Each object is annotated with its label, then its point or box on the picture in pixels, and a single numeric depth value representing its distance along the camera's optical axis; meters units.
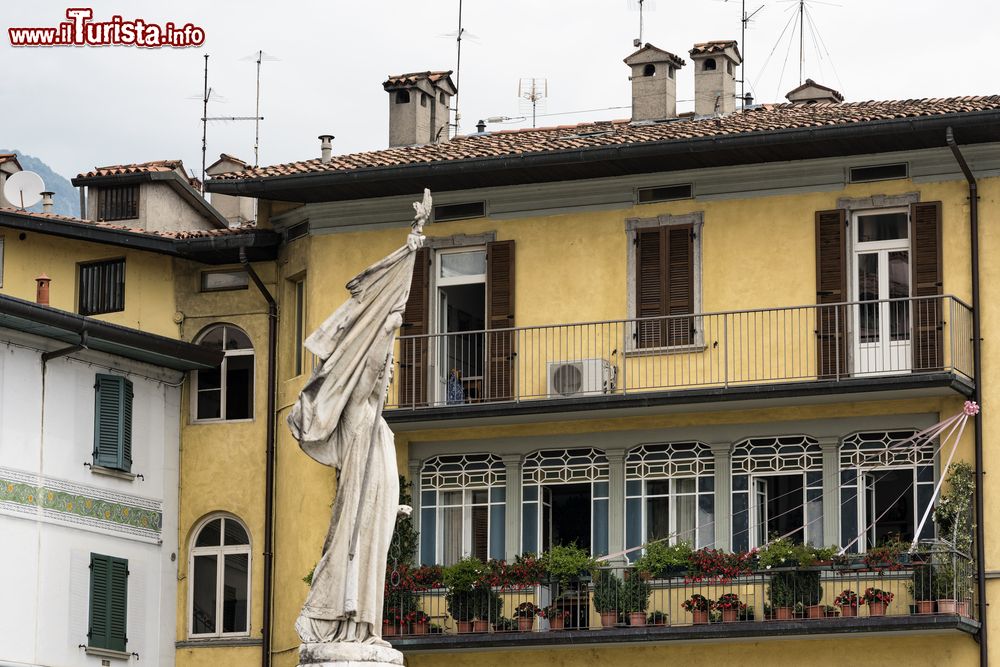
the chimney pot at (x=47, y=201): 38.59
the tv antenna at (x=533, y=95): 42.47
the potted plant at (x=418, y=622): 33.88
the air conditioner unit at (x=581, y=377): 34.22
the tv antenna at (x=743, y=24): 39.81
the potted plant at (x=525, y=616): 33.44
